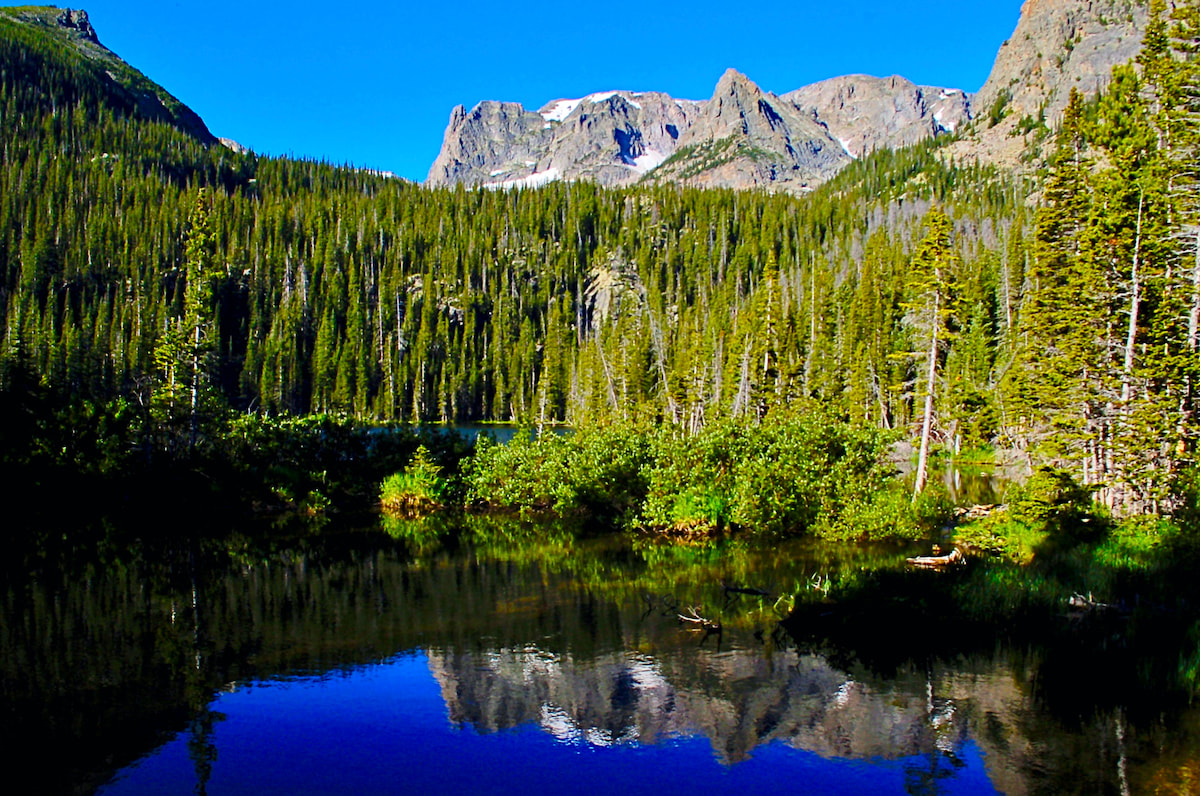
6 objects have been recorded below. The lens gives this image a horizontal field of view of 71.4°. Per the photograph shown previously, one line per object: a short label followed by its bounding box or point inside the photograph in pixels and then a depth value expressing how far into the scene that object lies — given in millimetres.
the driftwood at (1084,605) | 18336
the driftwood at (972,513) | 32459
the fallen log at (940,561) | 22625
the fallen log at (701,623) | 18688
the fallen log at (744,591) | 21156
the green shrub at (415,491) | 38844
